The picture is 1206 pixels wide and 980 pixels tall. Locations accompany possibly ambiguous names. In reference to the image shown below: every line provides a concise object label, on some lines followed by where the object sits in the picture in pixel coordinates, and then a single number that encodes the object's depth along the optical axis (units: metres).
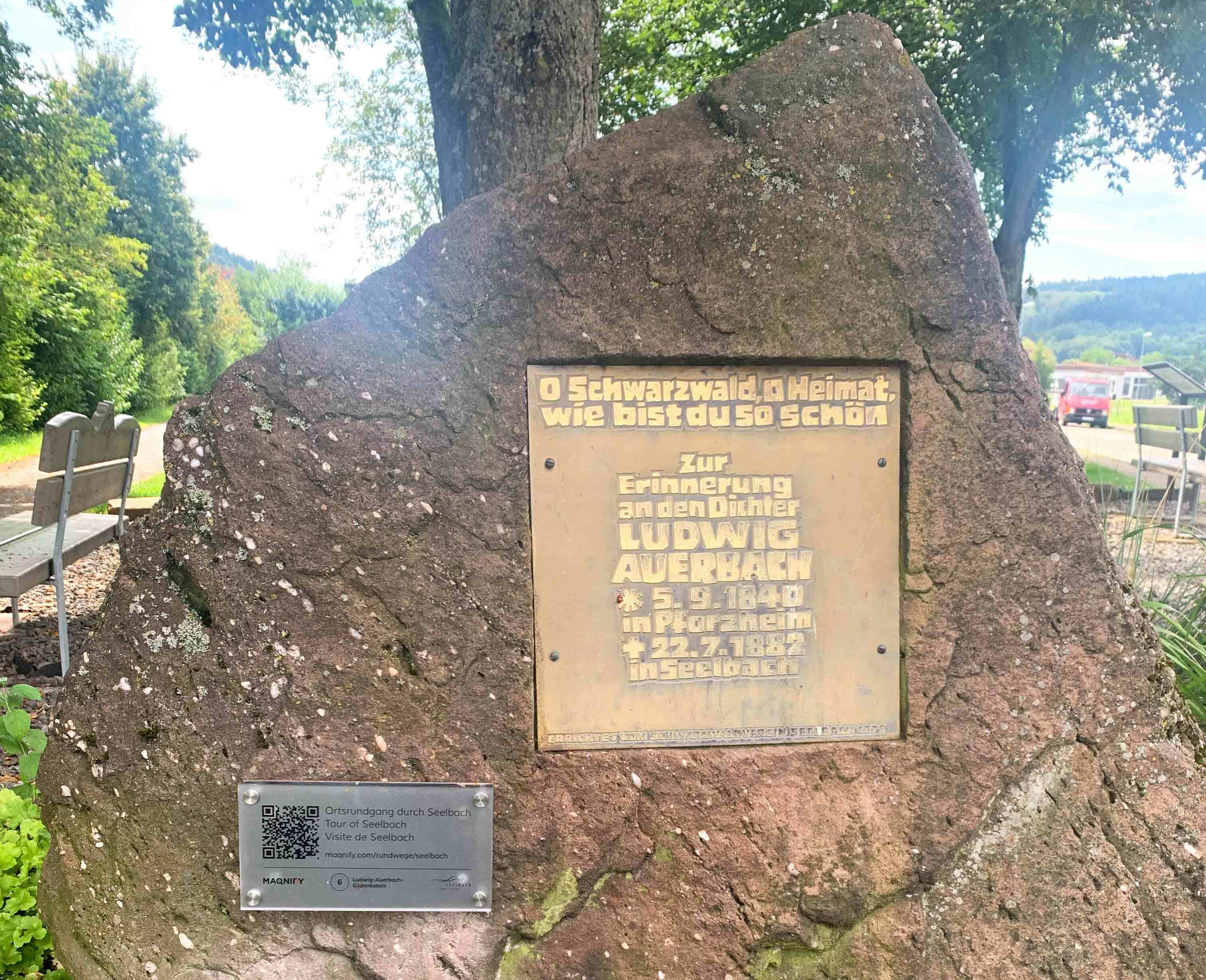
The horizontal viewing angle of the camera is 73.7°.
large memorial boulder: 1.77
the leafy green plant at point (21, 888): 1.88
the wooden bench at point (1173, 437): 6.74
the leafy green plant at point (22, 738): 2.24
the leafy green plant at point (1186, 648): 2.72
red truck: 35.09
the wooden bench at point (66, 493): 3.42
